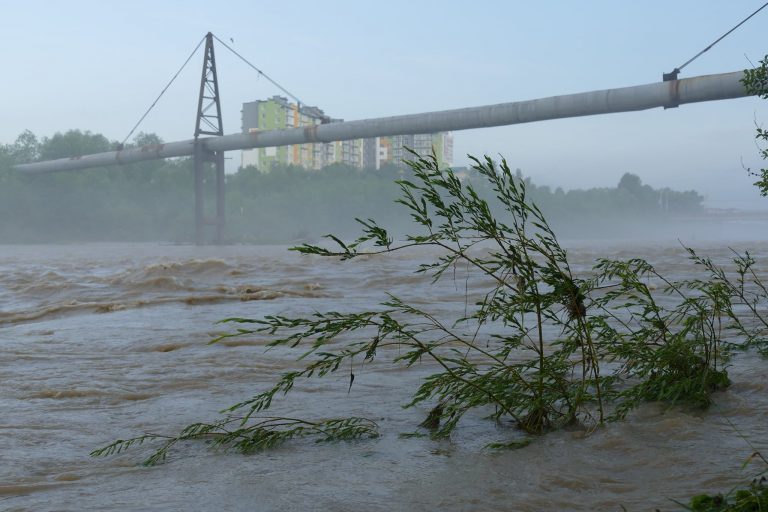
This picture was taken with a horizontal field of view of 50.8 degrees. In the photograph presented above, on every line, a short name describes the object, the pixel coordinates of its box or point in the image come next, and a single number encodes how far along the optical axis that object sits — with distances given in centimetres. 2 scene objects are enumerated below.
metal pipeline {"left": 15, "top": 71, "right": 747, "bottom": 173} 3086
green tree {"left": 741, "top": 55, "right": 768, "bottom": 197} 482
